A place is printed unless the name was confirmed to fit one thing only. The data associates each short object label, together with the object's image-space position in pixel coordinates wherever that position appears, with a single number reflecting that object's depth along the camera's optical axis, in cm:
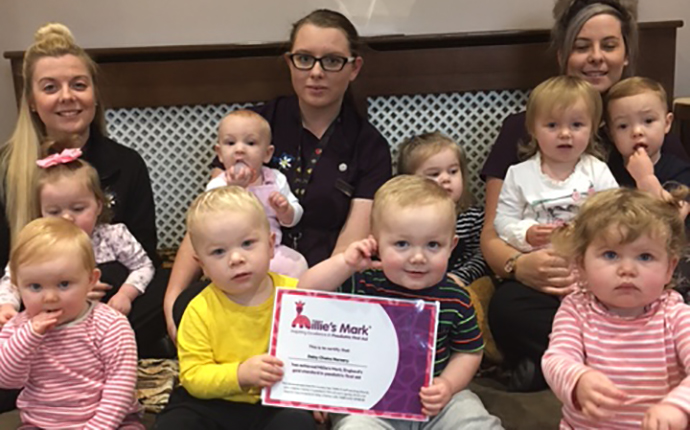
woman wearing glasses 216
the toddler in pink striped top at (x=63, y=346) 153
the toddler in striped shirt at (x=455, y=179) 221
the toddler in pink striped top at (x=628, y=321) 135
